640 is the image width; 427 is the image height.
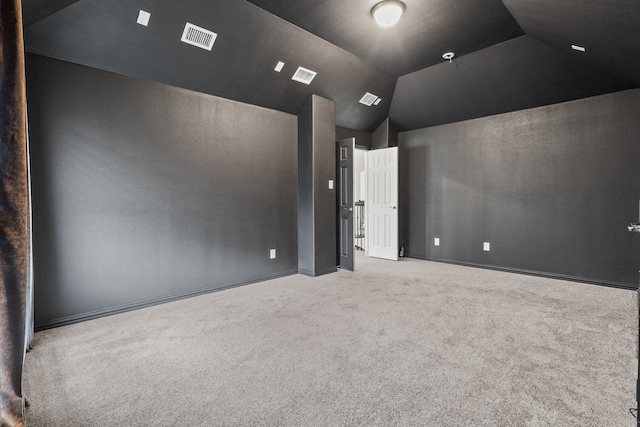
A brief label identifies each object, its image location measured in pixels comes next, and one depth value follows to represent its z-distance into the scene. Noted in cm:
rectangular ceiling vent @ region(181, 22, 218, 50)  289
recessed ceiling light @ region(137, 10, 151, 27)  261
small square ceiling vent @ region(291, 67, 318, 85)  392
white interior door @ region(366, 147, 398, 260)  559
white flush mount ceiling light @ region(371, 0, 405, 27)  286
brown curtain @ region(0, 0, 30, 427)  127
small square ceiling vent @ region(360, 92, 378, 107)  491
